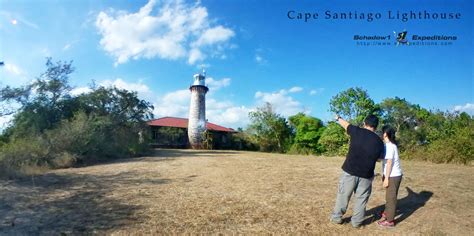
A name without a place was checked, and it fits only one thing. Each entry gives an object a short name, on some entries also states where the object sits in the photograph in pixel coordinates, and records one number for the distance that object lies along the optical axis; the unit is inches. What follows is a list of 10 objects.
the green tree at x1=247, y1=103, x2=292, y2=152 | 1252.5
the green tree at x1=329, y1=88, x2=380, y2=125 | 826.8
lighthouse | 1312.7
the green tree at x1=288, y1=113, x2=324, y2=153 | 1073.5
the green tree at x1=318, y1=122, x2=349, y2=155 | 832.3
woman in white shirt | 176.7
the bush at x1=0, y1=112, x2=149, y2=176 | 407.2
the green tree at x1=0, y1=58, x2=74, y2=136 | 543.2
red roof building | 1321.4
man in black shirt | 169.5
